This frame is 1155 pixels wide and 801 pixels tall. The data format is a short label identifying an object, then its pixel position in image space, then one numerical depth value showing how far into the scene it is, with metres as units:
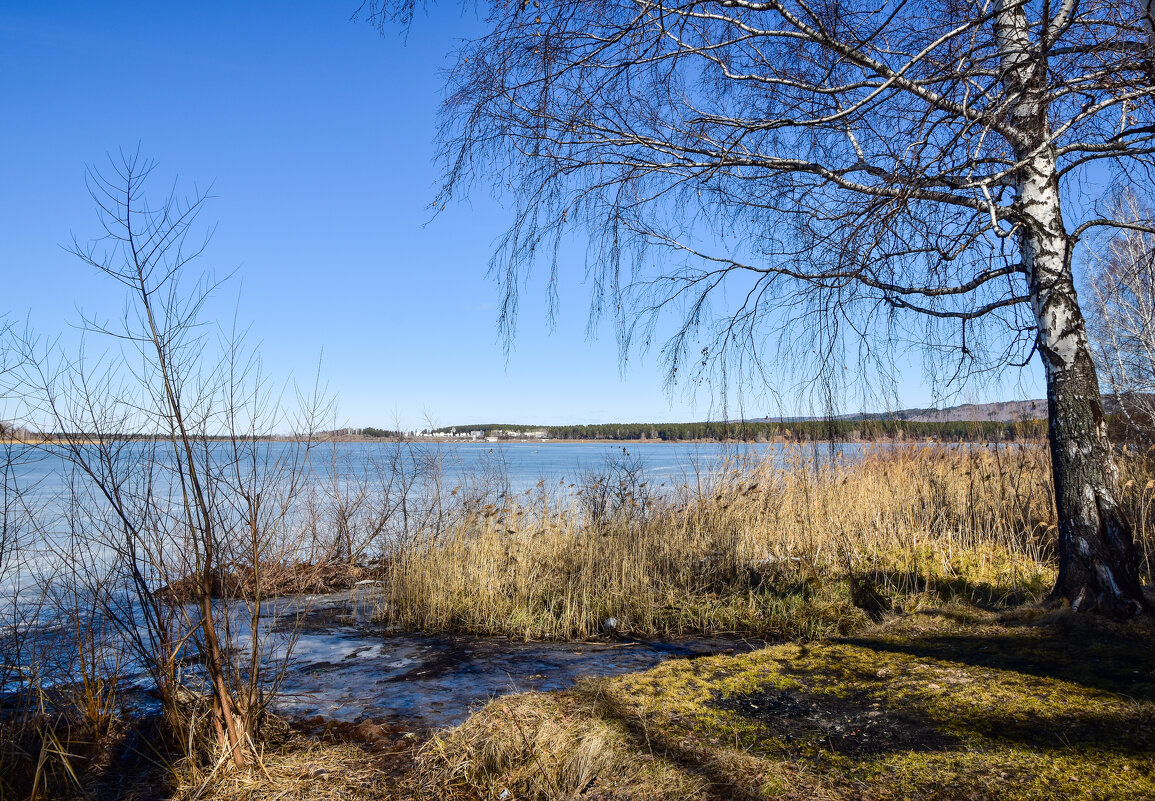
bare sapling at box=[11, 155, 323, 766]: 2.76
